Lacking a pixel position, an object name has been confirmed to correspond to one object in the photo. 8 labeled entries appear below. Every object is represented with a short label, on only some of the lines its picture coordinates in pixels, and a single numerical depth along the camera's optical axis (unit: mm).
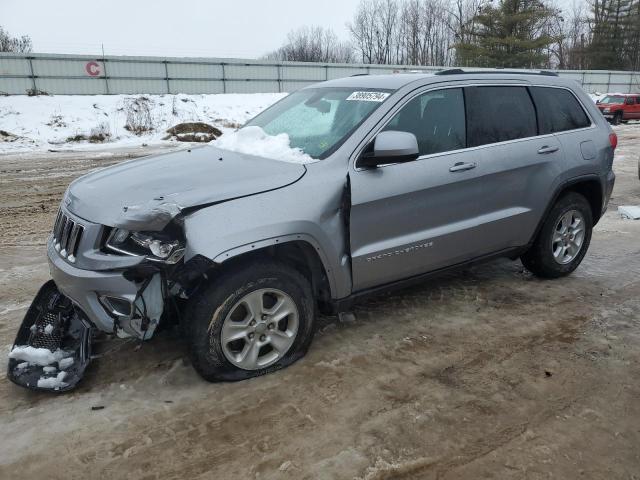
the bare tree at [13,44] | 34444
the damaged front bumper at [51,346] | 3143
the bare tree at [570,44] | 57000
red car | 26000
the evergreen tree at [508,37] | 42156
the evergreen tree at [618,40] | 53438
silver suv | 2928
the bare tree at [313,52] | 70400
